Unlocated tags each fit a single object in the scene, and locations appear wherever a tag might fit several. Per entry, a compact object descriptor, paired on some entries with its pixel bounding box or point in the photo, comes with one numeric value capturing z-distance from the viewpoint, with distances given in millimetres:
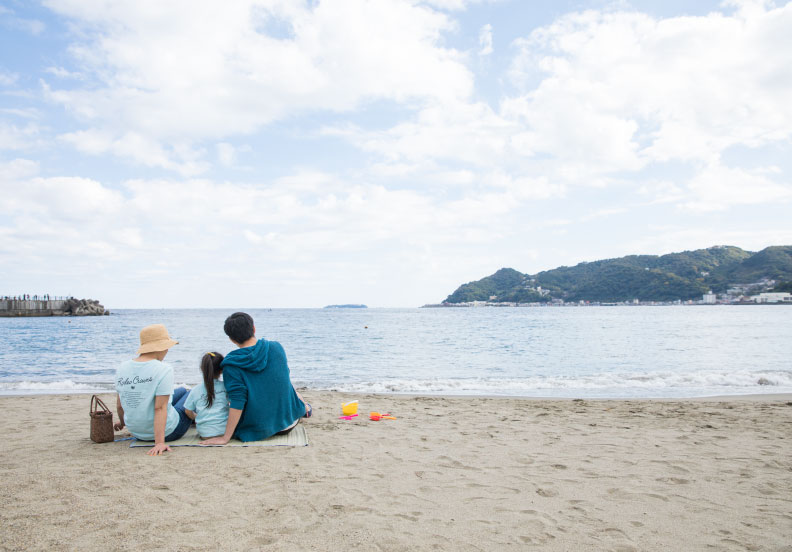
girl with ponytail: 5480
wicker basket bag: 5453
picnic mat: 5453
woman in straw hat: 4871
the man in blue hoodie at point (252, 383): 5363
